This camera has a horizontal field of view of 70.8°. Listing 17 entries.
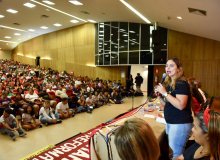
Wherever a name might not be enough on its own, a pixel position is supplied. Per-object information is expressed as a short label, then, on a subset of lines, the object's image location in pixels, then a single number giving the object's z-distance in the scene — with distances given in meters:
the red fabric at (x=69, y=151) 2.93
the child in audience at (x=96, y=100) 7.48
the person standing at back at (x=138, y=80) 11.30
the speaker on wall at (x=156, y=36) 7.46
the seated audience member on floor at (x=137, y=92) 10.99
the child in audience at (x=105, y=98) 8.17
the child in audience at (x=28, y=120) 4.35
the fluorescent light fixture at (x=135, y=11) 7.36
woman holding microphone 1.44
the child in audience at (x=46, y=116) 4.81
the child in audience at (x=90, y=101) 7.08
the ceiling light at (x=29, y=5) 8.93
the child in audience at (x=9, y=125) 3.86
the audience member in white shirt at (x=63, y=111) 5.42
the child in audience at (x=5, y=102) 4.87
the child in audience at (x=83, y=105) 6.58
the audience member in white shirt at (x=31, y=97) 5.88
